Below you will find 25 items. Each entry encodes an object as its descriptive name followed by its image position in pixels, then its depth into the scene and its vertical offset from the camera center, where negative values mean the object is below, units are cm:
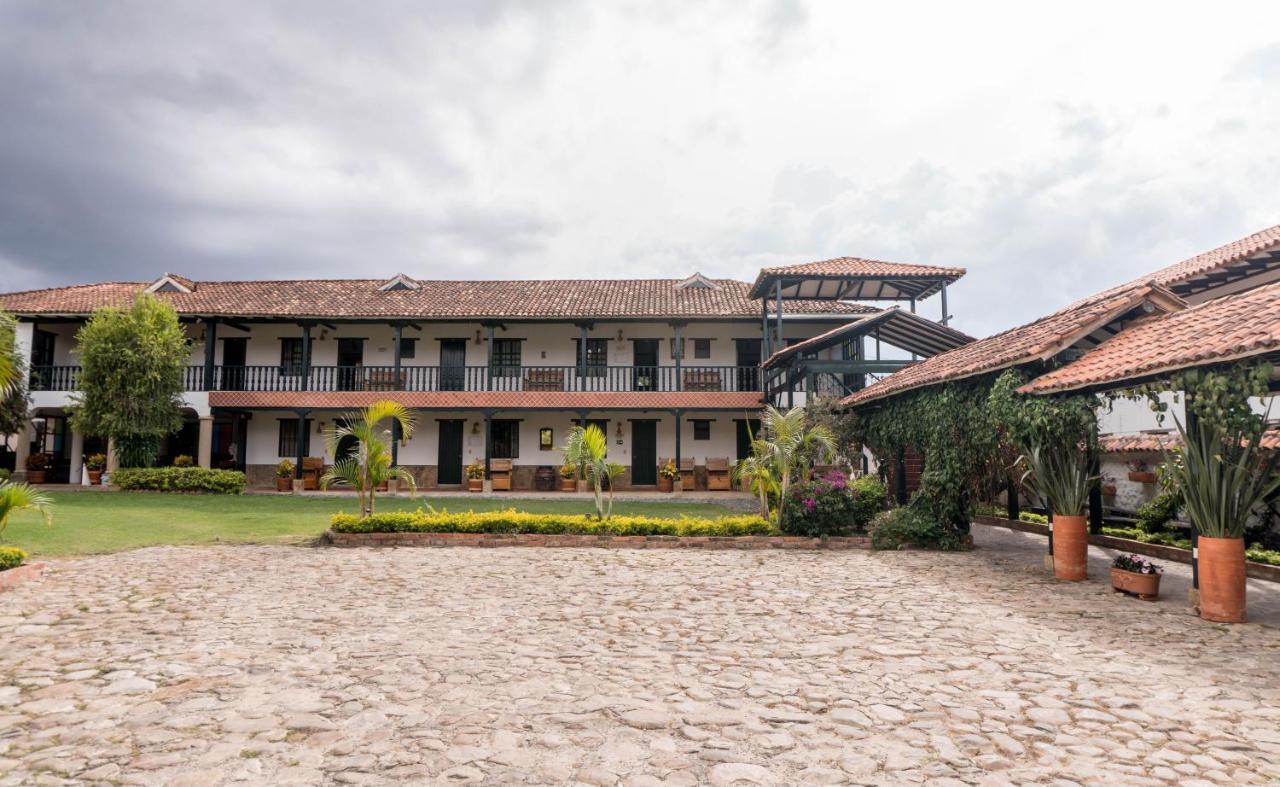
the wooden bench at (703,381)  2244 +241
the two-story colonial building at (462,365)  2103 +288
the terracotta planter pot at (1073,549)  798 -113
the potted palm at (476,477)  2097 -76
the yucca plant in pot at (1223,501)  605 -43
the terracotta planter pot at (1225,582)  604 -115
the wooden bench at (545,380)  2230 +243
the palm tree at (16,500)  732 -53
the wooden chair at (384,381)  2164 +235
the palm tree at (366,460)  1112 -13
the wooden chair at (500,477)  2098 -76
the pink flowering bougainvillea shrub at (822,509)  1095 -90
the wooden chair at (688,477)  2142 -76
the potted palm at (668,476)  2086 -71
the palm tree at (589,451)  1164 +3
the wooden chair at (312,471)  2089 -59
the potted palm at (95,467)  2008 -46
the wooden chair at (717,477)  2164 -77
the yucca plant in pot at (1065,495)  801 -49
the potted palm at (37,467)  2061 -48
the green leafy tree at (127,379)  1858 +202
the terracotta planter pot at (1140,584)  692 -135
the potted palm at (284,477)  2050 -76
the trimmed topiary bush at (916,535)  1055 -128
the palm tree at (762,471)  1154 -31
